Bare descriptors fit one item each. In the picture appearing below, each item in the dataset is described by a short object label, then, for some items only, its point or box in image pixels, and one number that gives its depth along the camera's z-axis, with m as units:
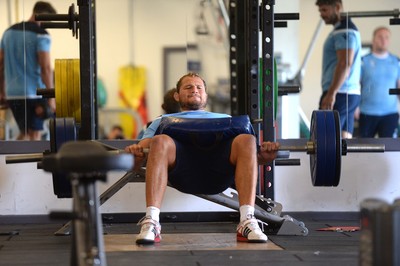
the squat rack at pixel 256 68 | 8.45
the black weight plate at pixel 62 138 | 7.41
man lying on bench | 7.18
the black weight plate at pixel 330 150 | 7.46
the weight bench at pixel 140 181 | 7.41
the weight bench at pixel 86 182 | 4.11
